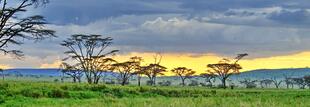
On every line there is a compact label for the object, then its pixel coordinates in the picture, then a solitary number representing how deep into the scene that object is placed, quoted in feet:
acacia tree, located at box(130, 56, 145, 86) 366.65
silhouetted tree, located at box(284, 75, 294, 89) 565.82
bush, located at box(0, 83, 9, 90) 158.71
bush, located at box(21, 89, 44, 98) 158.72
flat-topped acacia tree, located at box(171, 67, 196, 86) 452.51
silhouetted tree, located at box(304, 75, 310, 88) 485.81
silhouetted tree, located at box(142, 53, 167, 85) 377.28
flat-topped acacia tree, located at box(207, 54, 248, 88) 376.37
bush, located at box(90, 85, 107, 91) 187.71
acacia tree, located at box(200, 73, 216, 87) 430.45
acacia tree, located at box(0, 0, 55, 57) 156.76
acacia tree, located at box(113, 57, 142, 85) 352.69
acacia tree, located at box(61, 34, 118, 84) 295.48
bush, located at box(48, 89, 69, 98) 167.43
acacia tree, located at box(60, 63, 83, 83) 351.67
